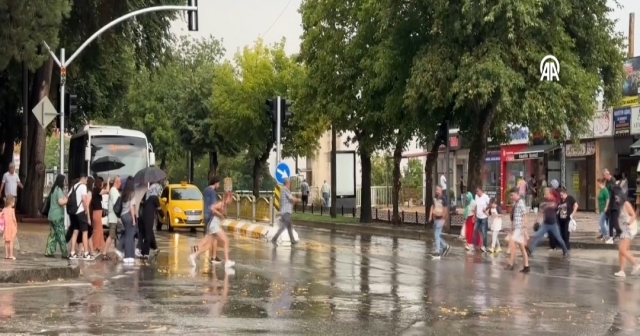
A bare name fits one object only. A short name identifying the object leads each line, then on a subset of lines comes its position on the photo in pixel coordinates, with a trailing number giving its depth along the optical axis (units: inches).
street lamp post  1009.5
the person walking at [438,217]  913.5
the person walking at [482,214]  1003.9
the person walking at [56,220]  773.9
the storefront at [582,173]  1829.5
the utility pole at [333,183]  1790.1
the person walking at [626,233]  742.4
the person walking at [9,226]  716.0
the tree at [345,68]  1380.4
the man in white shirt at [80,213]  777.6
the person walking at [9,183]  1153.4
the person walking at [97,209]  829.2
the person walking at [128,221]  780.0
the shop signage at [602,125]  1729.8
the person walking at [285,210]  1026.4
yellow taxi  1369.3
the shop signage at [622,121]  1676.9
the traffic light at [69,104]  1052.5
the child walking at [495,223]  984.6
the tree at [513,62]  1131.3
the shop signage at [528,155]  1920.5
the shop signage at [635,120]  1647.4
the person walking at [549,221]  904.3
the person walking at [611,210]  1015.2
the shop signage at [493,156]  2193.7
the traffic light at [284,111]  1098.1
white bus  1354.6
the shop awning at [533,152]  1899.6
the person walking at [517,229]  798.5
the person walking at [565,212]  992.2
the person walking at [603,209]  1101.1
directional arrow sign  1101.7
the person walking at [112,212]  833.5
